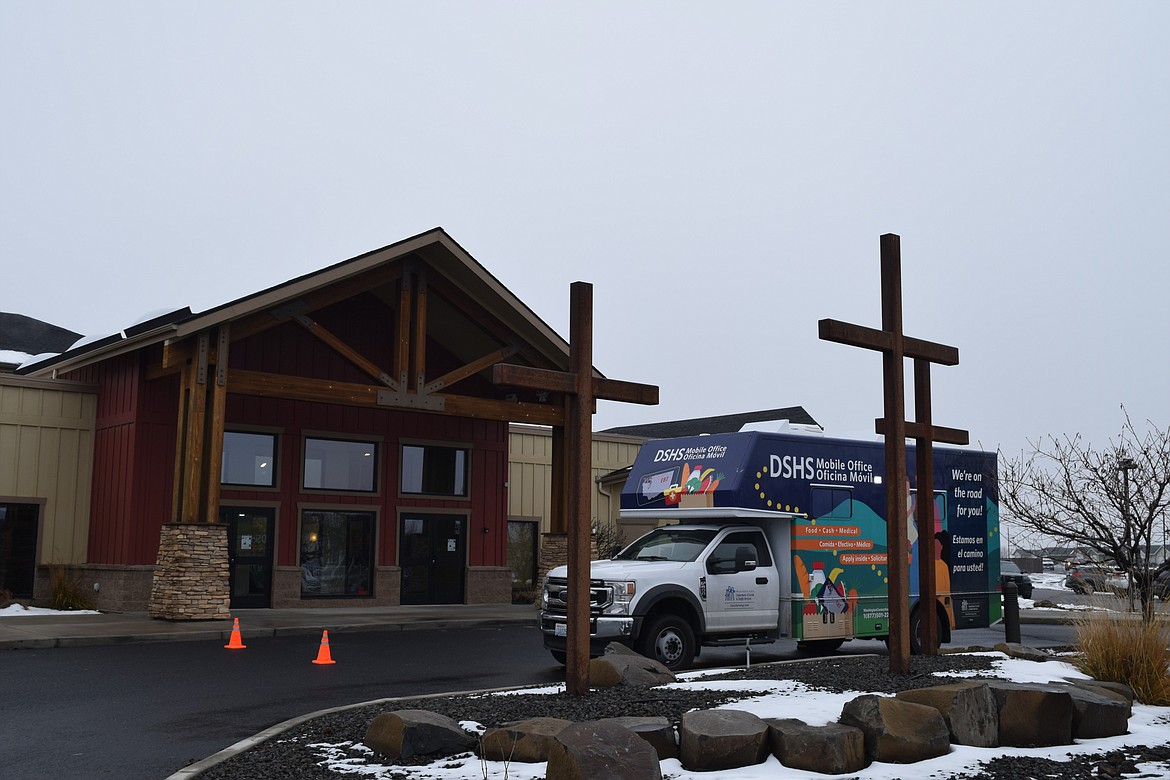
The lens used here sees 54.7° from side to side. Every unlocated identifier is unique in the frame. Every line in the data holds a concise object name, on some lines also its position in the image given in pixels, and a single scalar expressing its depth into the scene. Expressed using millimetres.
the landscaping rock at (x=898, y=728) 7488
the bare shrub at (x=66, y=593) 23141
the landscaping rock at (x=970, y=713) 8008
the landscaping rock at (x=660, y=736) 7414
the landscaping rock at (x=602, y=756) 6446
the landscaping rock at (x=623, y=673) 10281
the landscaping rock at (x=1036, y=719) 8156
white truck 13773
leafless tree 14695
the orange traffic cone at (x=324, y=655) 14883
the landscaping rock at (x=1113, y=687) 9547
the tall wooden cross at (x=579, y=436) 9734
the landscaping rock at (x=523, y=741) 7270
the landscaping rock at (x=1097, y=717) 8453
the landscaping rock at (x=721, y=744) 7195
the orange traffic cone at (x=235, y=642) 16766
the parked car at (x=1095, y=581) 13234
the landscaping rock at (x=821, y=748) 7191
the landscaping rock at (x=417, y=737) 7500
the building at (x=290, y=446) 21297
